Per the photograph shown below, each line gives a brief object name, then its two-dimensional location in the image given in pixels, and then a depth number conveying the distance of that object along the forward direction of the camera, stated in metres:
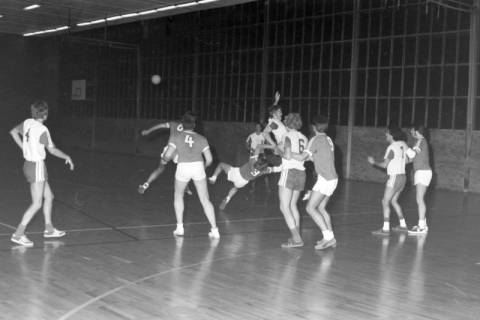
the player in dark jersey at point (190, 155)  8.27
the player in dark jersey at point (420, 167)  9.68
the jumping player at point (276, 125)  9.55
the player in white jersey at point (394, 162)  9.46
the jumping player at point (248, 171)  11.41
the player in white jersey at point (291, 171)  8.04
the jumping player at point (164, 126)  11.80
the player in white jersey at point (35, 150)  7.63
